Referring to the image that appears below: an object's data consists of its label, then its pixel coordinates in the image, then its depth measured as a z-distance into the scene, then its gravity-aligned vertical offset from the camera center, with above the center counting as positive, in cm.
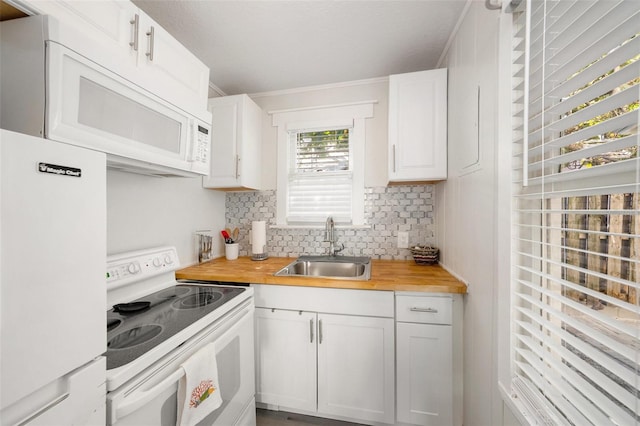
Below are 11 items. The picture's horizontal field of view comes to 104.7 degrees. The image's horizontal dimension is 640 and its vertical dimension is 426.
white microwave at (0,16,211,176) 75 +39
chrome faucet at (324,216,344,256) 217 -18
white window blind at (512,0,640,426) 54 +5
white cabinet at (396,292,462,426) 143 -85
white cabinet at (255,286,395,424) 150 -88
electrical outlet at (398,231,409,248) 210 -22
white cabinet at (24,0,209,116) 85 +72
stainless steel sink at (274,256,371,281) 204 -44
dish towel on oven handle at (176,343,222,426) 94 -71
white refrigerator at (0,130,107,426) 51 -17
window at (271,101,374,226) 221 +46
